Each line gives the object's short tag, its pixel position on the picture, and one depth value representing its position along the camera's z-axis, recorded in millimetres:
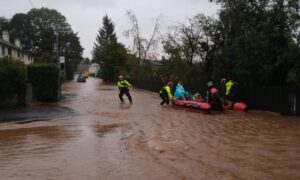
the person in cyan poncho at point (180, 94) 20875
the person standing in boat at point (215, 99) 18156
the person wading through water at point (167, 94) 21083
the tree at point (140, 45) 56803
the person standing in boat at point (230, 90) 20797
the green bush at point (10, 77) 18283
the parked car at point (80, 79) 74362
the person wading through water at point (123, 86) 23141
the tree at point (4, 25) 93500
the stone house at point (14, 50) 54438
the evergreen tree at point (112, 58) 72625
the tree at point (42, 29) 93500
